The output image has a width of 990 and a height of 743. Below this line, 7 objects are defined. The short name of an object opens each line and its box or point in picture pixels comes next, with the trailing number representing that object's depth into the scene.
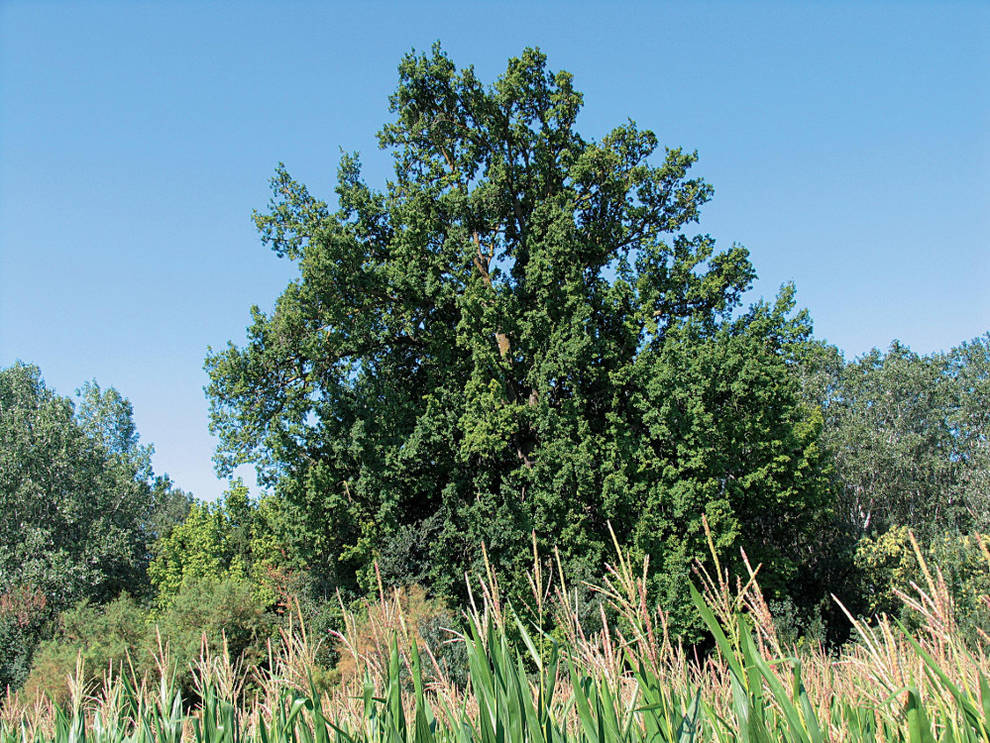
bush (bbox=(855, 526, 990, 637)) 17.95
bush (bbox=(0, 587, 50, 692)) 22.95
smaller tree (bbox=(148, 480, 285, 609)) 30.11
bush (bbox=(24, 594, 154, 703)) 20.09
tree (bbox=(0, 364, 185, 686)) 26.88
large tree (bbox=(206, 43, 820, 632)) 18.95
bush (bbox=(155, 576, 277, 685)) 20.70
